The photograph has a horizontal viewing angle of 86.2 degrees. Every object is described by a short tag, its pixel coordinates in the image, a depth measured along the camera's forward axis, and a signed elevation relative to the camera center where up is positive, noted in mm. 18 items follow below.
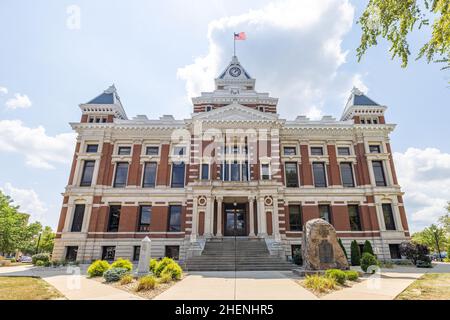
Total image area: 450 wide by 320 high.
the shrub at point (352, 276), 11008 -1411
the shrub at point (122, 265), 13085 -1223
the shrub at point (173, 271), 11867 -1377
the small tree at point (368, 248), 19255 -336
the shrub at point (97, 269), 13317 -1470
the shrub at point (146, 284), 8977 -1511
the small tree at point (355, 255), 19652 -900
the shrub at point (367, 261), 14620 -1041
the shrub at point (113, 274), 11320 -1494
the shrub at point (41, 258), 21697 -1484
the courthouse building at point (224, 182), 22312 +5819
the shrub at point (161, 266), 12773 -1236
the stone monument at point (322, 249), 13244 -316
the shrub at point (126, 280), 10437 -1592
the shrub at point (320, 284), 8791 -1469
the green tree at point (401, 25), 7680 +7255
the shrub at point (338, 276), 10070 -1297
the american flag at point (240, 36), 30812 +25081
